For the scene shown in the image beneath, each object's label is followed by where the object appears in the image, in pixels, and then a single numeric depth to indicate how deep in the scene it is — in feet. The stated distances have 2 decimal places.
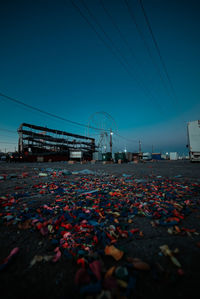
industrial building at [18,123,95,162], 74.64
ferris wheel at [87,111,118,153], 97.03
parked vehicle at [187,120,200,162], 41.60
